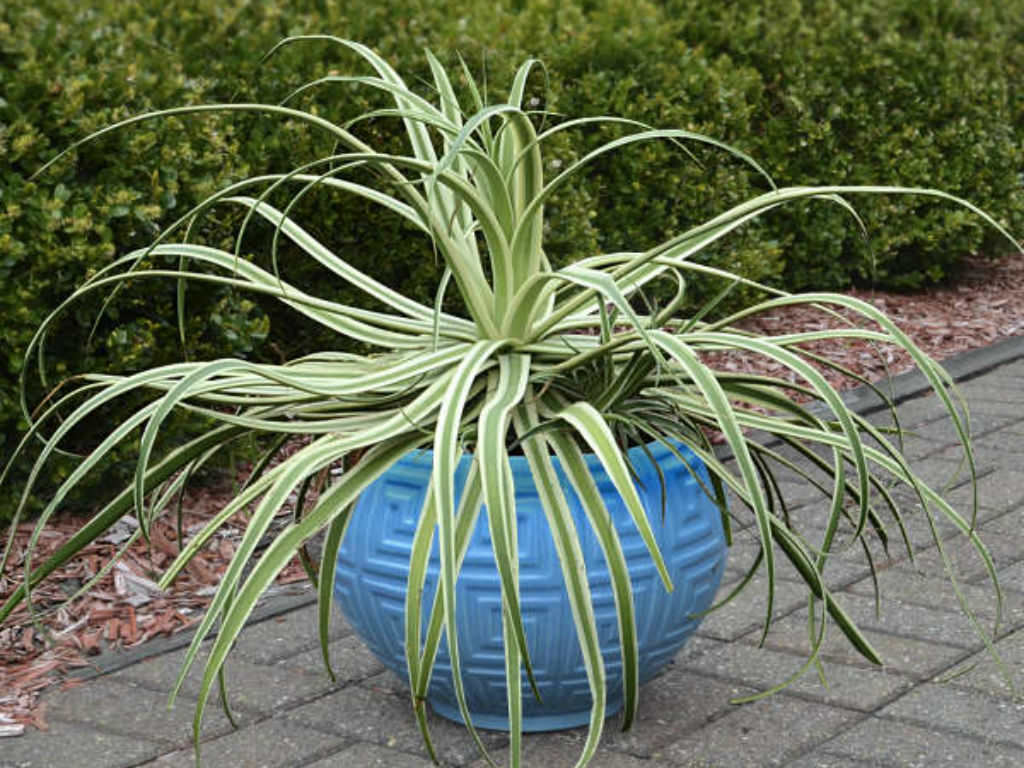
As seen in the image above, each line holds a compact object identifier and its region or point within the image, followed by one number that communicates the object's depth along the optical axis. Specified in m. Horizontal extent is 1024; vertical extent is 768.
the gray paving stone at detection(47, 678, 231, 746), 2.92
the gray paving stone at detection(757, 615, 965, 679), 3.14
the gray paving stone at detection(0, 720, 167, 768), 2.81
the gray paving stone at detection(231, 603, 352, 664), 3.29
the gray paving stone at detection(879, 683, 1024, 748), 2.81
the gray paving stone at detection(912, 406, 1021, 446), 4.79
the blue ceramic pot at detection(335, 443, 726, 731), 2.65
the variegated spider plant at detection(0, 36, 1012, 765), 2.46
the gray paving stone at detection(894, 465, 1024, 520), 4.11
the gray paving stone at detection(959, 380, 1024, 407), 5.22
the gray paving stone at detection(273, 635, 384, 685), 3.16
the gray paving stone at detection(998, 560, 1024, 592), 3.57
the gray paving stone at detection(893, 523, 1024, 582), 3.68
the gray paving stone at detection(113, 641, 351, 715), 3.04
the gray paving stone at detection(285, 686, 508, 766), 2.81
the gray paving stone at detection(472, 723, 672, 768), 2.72
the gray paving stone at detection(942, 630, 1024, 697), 3.00
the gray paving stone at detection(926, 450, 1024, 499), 4.20
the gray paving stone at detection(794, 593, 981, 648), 3.29
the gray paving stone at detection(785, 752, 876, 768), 2.70
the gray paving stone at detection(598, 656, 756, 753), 2.80
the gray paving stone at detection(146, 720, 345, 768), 2.78
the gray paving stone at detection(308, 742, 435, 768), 2.75
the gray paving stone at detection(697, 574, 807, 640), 3.34
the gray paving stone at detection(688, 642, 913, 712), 2.98
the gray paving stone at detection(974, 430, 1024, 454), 4.60
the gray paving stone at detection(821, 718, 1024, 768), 2.71
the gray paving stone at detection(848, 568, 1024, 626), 3.44
